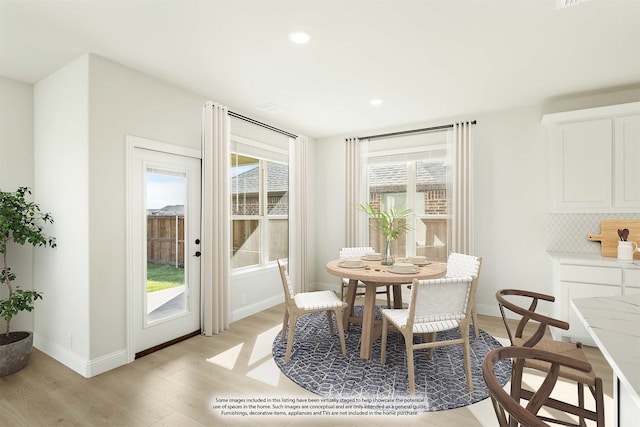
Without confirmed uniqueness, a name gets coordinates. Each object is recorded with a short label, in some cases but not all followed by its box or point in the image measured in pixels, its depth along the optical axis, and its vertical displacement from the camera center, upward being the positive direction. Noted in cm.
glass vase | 338 -50
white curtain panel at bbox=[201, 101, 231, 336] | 354 -10
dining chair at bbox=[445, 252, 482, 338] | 331 -61
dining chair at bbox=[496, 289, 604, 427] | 144 -80
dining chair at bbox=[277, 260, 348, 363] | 291 -89
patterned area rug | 235 -138
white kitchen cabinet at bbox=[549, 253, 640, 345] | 305 -70
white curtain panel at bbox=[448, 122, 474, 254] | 427 +29
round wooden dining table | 278 -58
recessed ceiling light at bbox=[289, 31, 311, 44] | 239 +135
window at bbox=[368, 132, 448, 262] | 464 +37
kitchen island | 93 -45
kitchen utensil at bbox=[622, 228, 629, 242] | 340 -25
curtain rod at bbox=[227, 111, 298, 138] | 392 +121
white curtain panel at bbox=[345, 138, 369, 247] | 520 +34
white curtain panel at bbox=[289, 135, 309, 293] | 501 -5
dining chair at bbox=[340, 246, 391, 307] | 410 -55
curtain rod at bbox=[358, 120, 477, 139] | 446 +121
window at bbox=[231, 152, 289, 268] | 421 +3
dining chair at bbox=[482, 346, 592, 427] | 102 -58
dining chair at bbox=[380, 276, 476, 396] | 235 -77
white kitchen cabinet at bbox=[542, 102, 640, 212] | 328 +57
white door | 304 -36
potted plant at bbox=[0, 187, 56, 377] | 263 -57
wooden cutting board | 343 -25
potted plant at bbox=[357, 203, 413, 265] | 336 -26
